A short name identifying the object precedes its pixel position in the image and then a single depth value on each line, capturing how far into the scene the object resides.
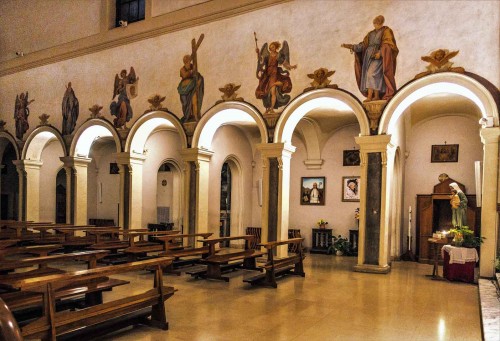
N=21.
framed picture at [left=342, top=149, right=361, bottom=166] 15.26
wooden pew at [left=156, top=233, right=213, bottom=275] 9.43
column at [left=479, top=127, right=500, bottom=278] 9.07
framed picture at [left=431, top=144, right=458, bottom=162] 13.71
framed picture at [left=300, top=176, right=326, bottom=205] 15.91
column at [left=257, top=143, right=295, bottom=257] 11.74
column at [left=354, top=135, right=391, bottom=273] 10.29
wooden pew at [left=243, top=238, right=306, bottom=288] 8.45
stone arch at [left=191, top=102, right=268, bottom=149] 12.05
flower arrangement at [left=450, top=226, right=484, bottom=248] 9.24
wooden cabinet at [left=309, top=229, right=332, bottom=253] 15.43
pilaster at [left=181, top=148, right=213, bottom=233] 13.36
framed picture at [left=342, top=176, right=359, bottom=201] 15.32
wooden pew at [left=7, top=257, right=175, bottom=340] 4.39
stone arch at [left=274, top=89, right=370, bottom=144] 10.60
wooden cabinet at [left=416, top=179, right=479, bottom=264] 13.40
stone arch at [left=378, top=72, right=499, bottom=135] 9.20
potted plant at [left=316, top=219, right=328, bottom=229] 15.59
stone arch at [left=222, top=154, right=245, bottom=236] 17.12
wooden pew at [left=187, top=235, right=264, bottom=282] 8.98
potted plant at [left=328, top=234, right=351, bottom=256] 14.51
